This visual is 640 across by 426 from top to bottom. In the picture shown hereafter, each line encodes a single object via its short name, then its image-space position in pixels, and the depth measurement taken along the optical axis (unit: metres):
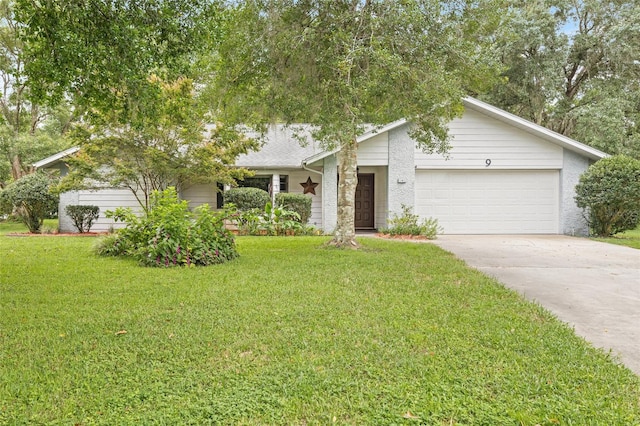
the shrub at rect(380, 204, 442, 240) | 12.07
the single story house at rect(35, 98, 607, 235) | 13.16
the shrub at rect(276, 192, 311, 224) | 12.81
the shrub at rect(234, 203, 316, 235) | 7.41
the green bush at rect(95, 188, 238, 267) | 6.68
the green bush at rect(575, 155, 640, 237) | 11.17
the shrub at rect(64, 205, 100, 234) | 13.05
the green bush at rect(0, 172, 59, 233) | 12.75
